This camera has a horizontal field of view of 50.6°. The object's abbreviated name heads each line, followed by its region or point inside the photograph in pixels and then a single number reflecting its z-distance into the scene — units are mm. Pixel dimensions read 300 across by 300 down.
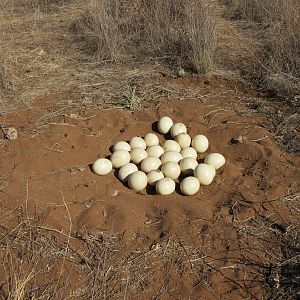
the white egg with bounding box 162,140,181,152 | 2711
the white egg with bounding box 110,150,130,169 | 2613
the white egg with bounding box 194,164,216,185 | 2457
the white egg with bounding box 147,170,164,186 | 2496
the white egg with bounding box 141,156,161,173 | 2569
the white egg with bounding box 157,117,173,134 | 2895
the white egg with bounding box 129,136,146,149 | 2728
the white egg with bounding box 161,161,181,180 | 2515
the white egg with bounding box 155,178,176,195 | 2398
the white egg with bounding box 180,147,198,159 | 2688
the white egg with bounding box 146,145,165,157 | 2678
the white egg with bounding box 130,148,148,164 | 2649
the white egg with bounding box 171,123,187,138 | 2821
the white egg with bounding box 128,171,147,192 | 2445
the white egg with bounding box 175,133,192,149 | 2751
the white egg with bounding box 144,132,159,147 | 2781
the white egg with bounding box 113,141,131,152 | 2698
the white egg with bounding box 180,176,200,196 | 2398
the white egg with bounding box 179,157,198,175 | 2560
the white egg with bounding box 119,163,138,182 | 2538
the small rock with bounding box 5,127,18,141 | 2801
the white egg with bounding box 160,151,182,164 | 2613
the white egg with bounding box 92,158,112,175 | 2577
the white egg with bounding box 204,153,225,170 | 2589
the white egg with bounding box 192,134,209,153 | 2748
